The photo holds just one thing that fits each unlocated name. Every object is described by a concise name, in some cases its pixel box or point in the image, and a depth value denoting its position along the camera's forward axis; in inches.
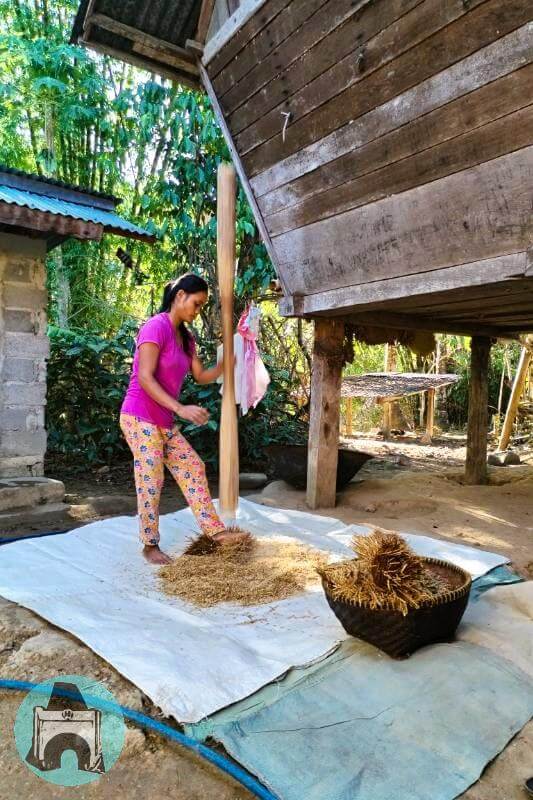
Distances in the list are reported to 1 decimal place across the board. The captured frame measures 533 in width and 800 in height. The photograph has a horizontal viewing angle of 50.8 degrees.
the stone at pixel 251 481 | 225.0
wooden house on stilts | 108.2
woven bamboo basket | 80.4
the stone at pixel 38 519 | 165.2
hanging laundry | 145.5
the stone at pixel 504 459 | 301.7
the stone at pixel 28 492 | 174.2
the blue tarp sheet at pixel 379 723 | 60.1
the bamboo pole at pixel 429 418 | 406.3
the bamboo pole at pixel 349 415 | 453.7
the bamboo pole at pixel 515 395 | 299.6
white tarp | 76.1
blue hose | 58.6
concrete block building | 190.7
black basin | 198.5
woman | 124.3
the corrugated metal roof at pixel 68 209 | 173.6
